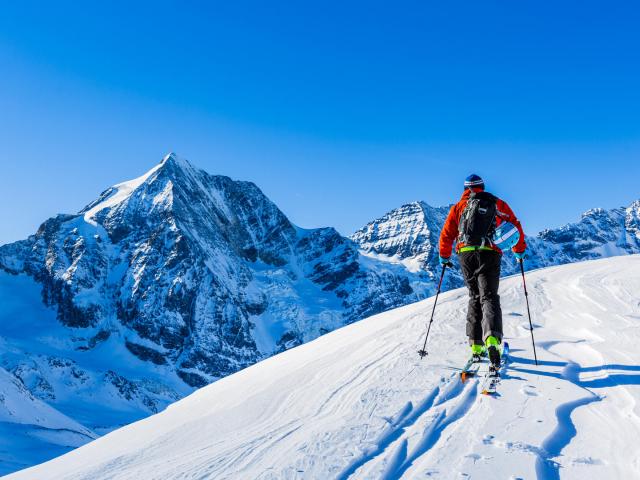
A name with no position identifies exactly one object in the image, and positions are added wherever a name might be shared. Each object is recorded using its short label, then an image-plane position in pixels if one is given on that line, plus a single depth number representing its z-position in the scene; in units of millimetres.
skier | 6133
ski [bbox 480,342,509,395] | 5129
